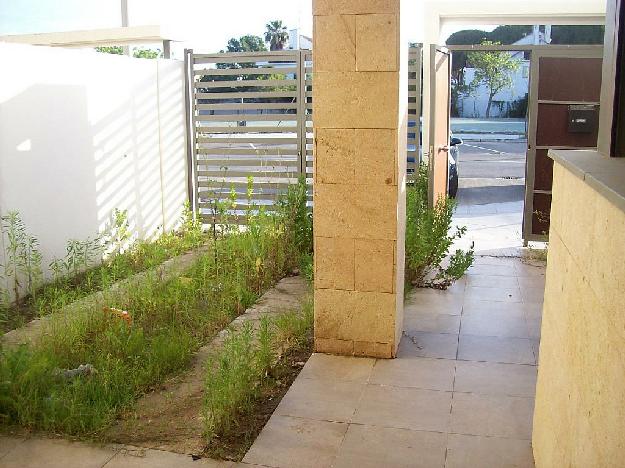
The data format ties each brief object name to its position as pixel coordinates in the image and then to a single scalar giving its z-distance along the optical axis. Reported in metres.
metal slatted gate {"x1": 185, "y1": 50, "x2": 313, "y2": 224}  9.09
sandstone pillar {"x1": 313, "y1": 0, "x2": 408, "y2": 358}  4.71
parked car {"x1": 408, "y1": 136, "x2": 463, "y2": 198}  13.60
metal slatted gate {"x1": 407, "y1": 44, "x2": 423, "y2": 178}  8.59
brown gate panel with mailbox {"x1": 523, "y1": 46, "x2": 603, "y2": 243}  8.37
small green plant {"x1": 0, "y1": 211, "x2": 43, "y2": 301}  6.31
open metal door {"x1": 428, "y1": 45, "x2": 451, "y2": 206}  7.90
